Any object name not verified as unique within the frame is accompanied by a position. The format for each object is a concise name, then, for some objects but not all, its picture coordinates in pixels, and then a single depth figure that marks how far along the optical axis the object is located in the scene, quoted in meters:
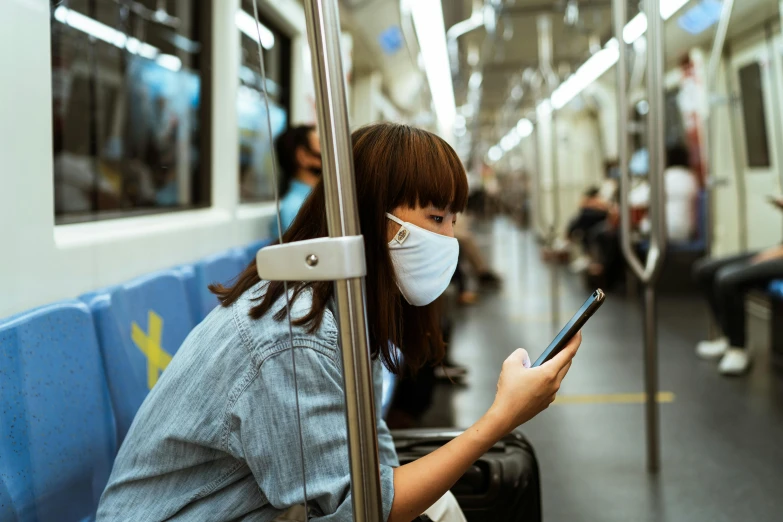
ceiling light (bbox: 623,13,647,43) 3.48
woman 1.00
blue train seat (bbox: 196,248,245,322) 2.56
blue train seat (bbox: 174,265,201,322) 2.48
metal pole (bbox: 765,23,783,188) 4.95
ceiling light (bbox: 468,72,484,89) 11.56
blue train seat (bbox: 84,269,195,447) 1.82
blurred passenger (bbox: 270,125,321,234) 3.84
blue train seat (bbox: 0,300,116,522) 1.42
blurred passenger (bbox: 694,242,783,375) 4.23
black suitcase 1.54
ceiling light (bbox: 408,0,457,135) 5.57
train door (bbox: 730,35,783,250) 5.21
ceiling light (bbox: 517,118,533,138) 13.66
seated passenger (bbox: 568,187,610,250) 10.16
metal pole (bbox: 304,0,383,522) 0.81
